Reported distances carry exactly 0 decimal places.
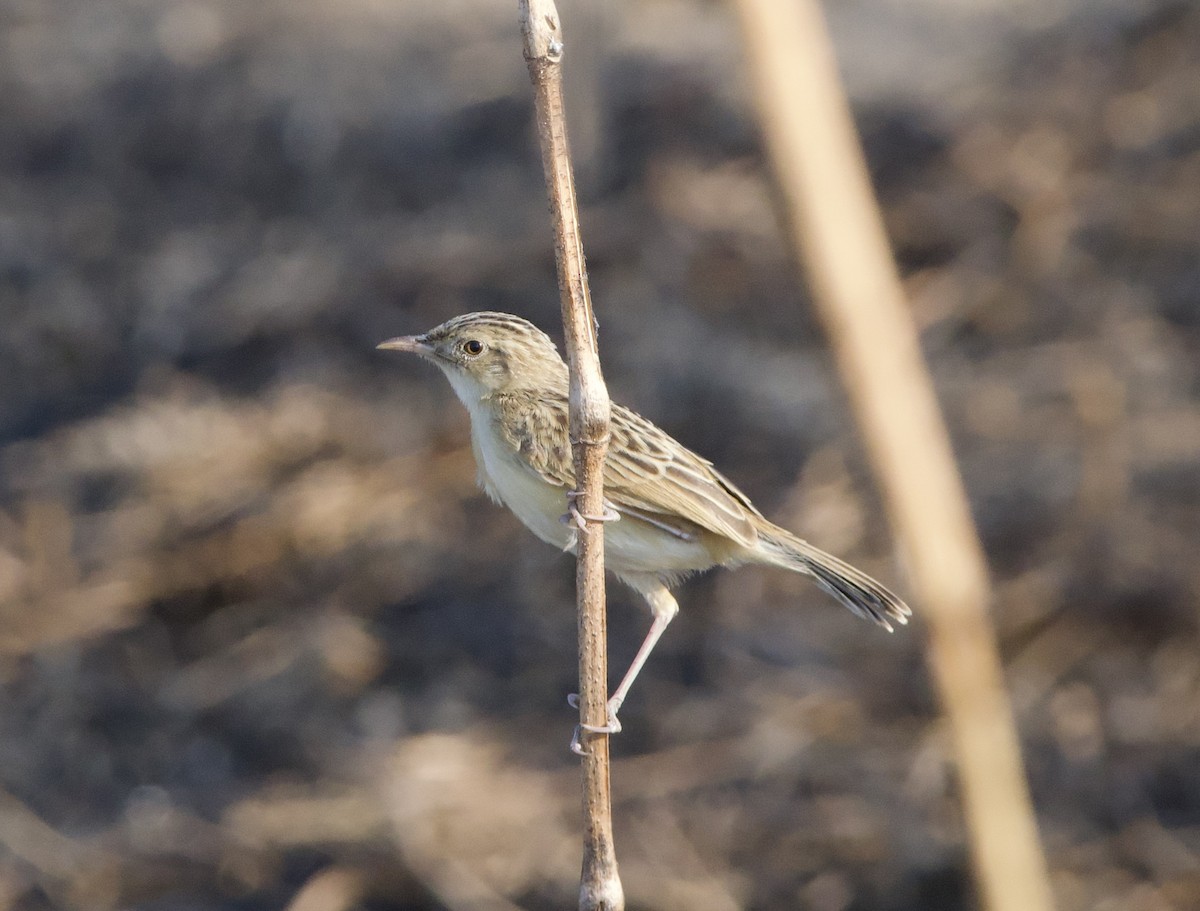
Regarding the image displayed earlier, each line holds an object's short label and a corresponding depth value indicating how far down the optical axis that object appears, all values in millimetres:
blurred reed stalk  2896
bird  7434
